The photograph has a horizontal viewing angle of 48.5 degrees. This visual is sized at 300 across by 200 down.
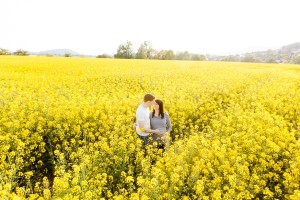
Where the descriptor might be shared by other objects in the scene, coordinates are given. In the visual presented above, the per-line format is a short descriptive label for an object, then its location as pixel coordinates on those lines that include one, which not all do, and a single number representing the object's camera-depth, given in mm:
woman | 7879
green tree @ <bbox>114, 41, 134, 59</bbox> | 85312
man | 7317
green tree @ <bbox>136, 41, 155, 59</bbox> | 85175
